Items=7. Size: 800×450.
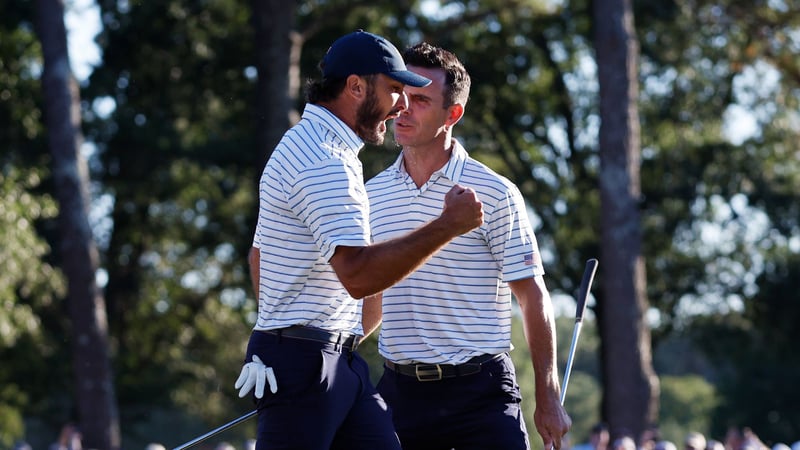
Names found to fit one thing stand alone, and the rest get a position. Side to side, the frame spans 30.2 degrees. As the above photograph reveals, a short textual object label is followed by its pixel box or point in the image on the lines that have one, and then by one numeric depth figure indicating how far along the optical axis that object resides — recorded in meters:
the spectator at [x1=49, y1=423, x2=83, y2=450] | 18.17
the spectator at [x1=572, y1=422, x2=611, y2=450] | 16.78
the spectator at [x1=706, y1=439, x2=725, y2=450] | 15.07
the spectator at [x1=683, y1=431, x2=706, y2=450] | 15.36
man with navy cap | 4.61
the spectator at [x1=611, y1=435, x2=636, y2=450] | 14.30
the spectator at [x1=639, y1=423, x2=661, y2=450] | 16.95
